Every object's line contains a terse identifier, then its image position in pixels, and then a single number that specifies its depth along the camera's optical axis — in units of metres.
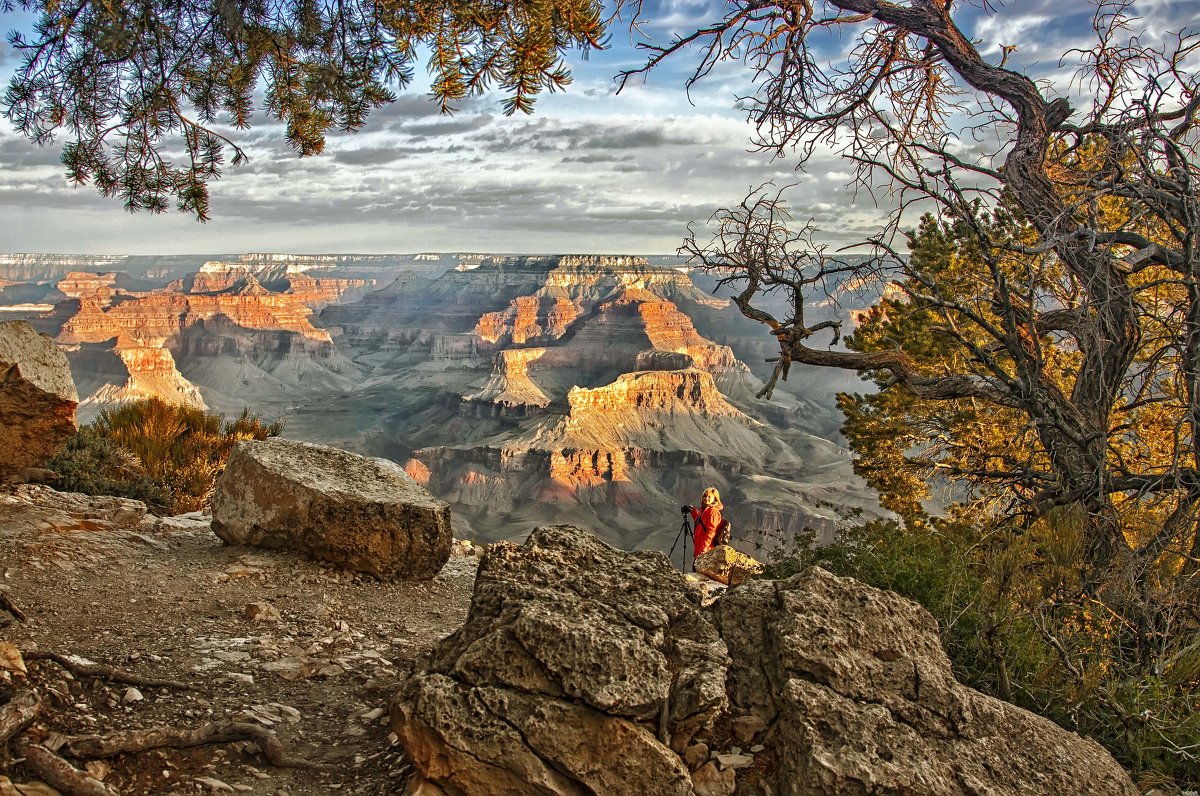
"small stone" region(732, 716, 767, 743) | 3.49
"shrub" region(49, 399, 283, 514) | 9.84
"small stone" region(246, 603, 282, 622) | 6.08
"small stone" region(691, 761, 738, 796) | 3.26
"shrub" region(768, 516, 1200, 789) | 4.07
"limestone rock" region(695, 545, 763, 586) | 10.83
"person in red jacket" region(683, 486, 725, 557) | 11.95
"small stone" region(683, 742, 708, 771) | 3.34
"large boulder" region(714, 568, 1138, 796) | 3.20
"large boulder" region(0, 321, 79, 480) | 7.55
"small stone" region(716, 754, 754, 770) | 3.35
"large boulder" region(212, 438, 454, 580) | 7.58
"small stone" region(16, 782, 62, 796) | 3.04
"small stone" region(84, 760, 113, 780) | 3.31
